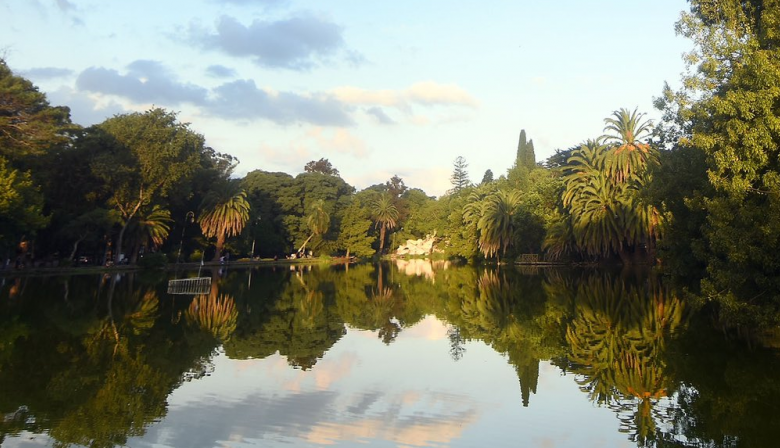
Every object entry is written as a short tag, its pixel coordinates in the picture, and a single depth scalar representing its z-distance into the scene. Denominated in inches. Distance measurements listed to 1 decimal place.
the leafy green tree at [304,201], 3102.9
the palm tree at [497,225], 2561.5
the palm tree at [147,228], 2079.2
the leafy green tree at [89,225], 1756.9
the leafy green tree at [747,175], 537.0
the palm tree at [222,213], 2447.1
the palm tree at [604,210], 1909.4
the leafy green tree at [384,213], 3636.8
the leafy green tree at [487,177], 4316.4
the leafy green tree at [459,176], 4675.2
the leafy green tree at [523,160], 3368.1
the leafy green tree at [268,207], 2915.8
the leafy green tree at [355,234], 3248.0
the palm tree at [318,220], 2947.8
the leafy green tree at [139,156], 1910.7
